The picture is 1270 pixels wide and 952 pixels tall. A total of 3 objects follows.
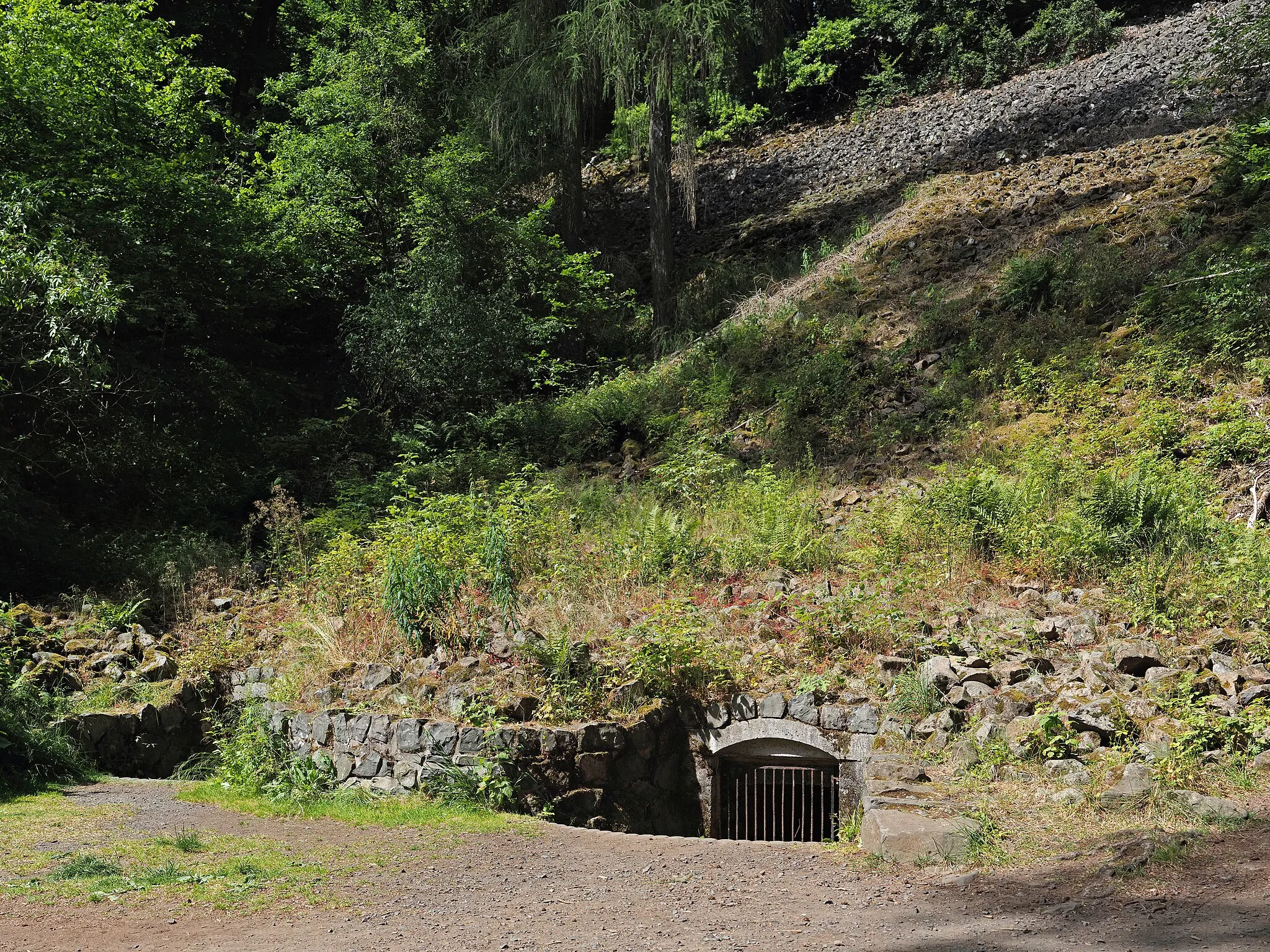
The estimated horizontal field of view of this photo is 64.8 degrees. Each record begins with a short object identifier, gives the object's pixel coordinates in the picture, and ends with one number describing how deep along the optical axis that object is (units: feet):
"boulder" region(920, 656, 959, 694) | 21.95
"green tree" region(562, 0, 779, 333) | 47.62
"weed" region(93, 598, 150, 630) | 31.68
